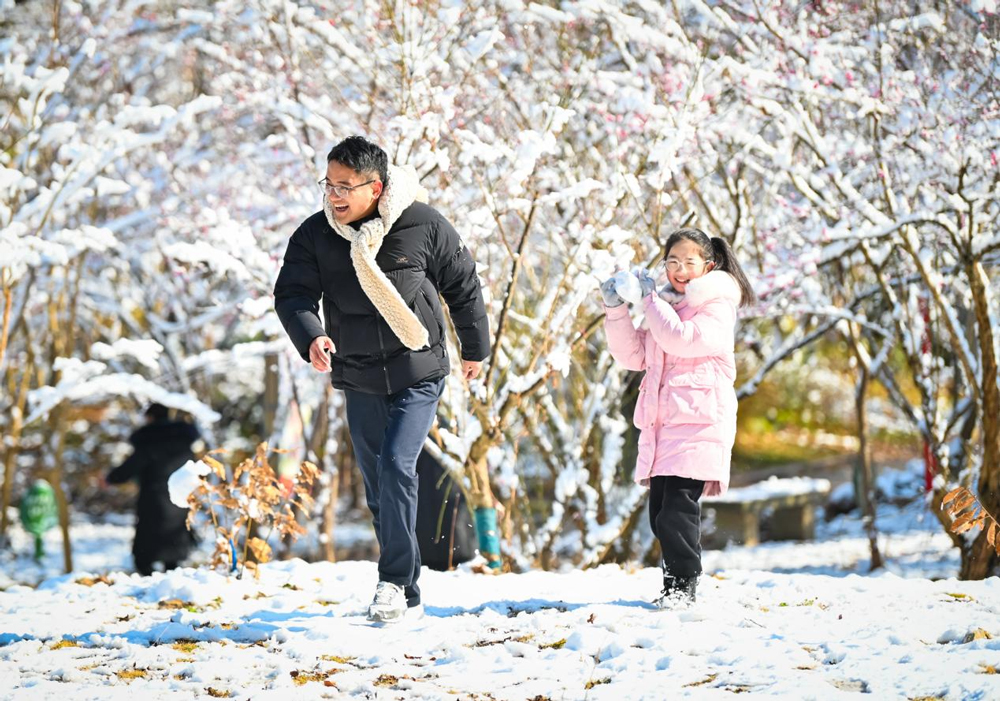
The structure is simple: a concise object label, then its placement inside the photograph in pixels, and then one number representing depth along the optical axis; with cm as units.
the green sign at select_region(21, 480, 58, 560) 2469
